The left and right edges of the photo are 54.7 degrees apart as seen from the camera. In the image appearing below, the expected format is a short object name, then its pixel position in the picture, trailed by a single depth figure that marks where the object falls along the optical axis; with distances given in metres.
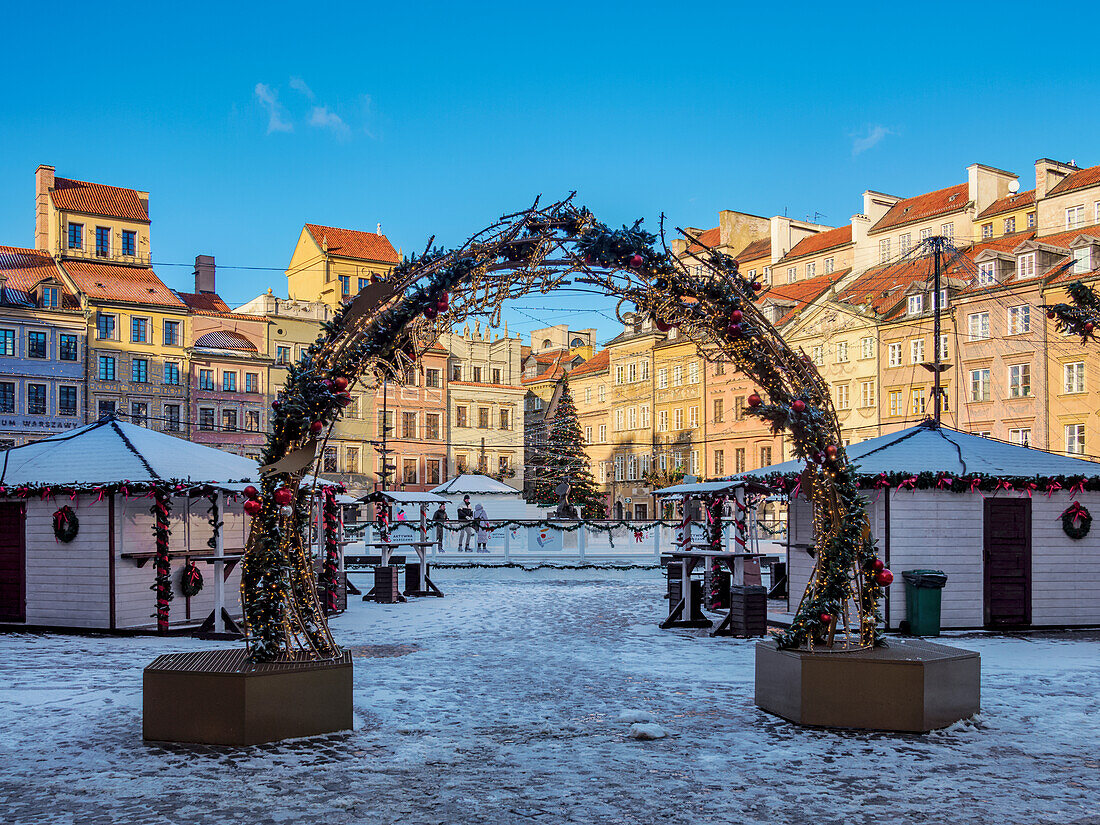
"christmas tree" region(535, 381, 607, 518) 53.59
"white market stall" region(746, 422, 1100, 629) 16.42
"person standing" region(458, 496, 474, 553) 32.59
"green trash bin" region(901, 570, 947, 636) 15.97
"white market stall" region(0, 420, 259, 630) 16.12
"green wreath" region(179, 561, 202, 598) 17.17
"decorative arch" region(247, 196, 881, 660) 9.12
